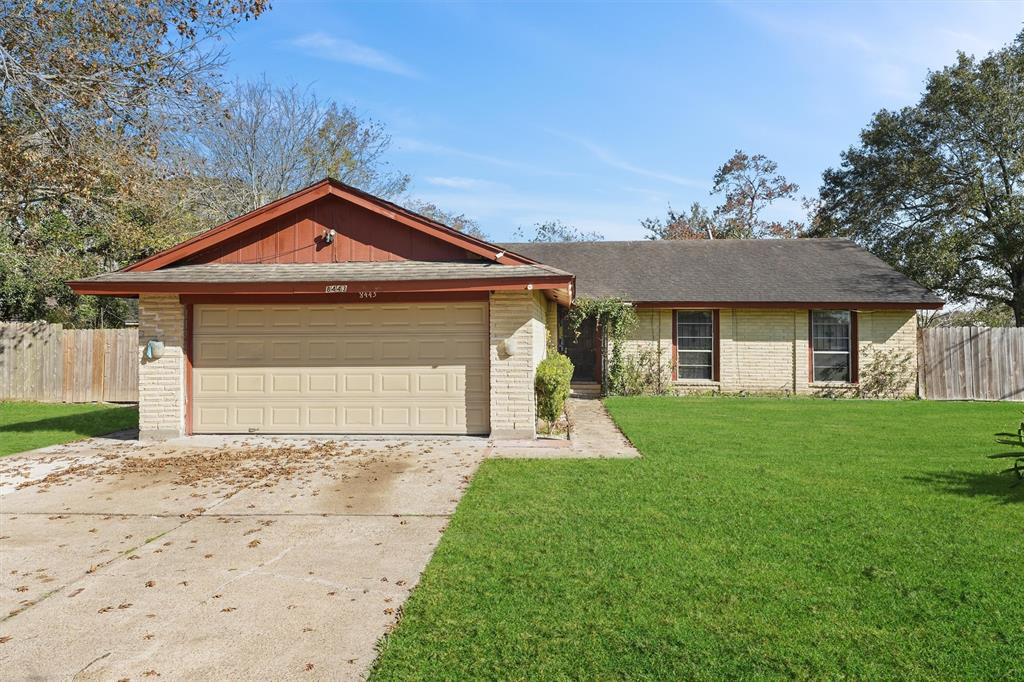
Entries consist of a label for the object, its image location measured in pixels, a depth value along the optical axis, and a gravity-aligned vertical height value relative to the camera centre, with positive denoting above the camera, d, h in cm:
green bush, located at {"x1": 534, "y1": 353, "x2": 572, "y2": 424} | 1067 -65
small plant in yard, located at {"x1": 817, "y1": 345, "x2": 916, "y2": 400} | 1750 -79
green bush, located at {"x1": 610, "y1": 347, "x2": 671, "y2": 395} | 1778 -64
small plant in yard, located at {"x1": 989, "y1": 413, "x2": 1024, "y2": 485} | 650 -109
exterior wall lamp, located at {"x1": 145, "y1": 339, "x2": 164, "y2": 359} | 1066 +4
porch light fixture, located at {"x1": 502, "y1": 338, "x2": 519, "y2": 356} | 1036 +8
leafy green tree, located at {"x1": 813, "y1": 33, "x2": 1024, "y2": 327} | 2394 +675
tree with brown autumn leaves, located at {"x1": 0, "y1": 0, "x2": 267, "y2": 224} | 1109 +495
